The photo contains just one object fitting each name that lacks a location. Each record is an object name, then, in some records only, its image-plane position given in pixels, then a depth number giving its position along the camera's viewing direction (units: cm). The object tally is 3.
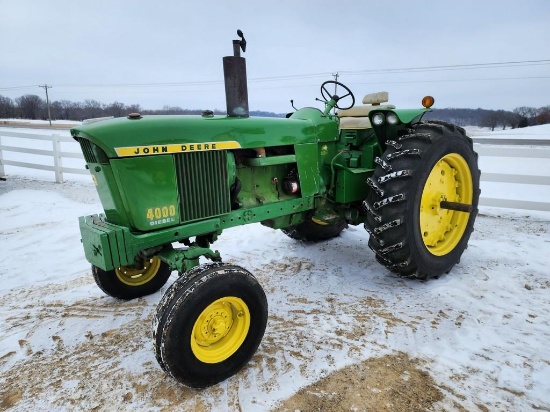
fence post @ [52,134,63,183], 898
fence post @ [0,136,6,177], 953
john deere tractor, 238
